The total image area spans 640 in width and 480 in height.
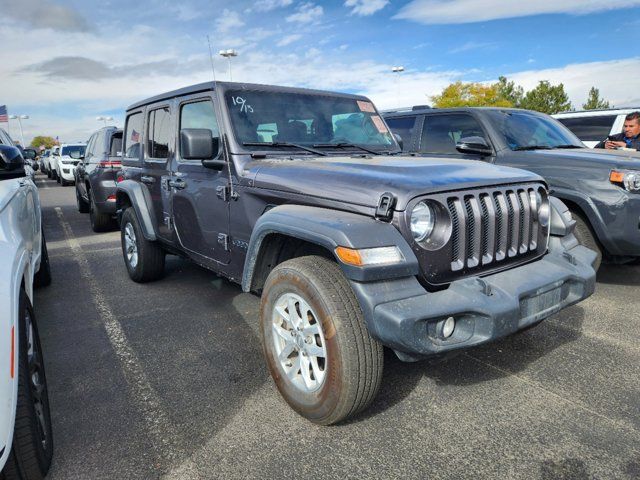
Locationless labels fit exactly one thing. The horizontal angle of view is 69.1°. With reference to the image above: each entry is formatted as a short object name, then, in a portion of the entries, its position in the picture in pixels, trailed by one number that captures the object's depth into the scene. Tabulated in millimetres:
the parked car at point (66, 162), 18359
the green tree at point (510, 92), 34572
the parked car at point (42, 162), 28891
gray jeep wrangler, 2170
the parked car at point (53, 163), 20903
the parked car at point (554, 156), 4141
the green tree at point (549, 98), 32156
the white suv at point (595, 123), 7703
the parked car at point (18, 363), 1676
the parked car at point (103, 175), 7902
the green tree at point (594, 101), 34125
